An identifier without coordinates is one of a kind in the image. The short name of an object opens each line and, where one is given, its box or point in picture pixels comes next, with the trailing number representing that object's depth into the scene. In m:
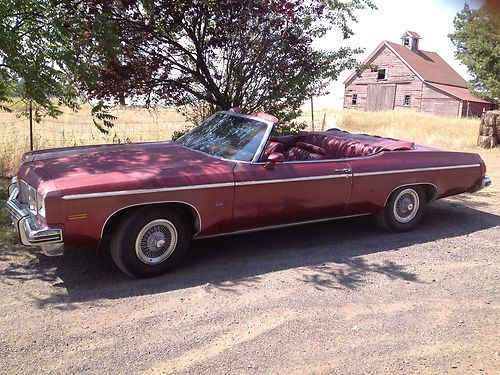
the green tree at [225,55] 7.41
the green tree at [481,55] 24.45
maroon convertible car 3.94
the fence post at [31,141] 7.93
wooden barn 38.66
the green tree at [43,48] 5.32
